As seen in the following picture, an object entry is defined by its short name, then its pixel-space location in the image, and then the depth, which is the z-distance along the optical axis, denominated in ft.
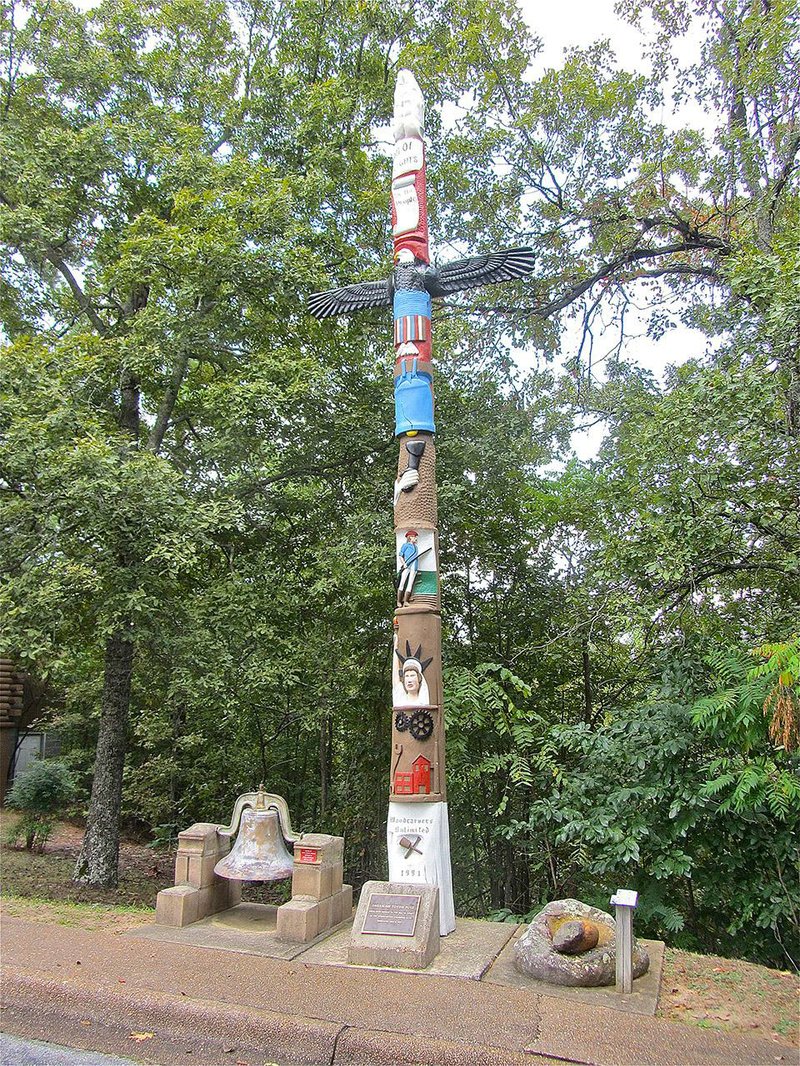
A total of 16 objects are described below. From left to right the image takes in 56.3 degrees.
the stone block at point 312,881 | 19.71
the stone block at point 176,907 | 19.98
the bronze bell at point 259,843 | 20.30
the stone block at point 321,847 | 19.89
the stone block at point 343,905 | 20.35
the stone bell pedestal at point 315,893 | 18.79
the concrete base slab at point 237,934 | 18.02
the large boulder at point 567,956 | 15.42
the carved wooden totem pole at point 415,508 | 18.66
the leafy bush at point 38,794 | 33.68
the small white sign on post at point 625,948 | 15.14
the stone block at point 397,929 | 16.55
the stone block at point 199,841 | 21.18
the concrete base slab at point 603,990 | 14.51
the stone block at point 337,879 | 20.43
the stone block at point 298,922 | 18.62
